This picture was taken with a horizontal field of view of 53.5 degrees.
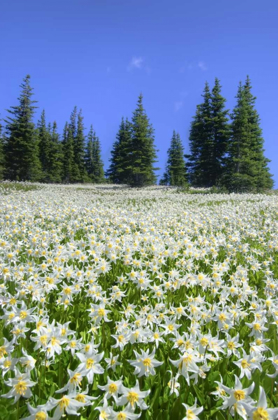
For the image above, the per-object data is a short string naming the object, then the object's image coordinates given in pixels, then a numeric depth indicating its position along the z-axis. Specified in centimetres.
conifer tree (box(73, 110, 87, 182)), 5984
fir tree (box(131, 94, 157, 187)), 3781
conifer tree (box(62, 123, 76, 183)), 5619
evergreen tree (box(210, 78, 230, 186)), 3609
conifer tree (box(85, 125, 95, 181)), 6519
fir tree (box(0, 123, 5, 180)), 3954
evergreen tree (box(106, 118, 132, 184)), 5259
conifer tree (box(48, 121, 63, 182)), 5285
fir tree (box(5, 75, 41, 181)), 4103
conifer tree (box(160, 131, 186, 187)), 5003
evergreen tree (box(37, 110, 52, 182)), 5397
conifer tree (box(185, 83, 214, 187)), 3684
